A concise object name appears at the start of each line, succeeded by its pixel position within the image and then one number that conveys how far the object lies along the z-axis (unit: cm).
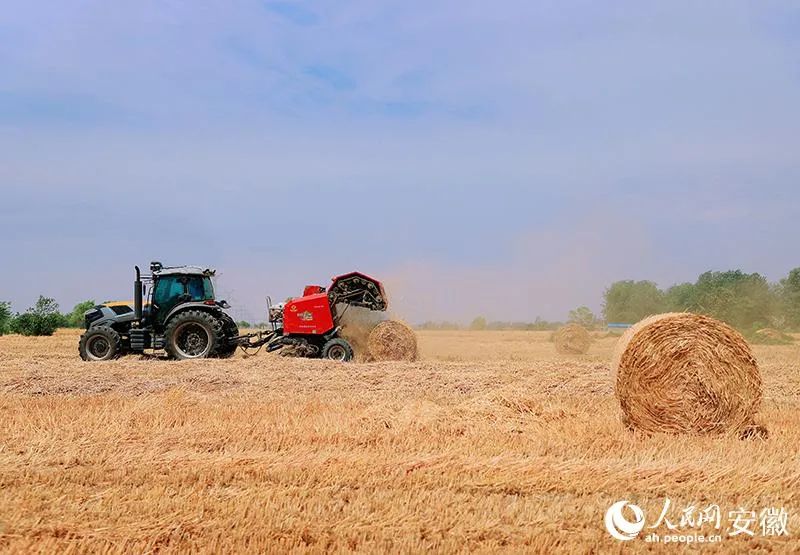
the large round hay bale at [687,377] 759
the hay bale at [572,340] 2130
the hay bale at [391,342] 1479
